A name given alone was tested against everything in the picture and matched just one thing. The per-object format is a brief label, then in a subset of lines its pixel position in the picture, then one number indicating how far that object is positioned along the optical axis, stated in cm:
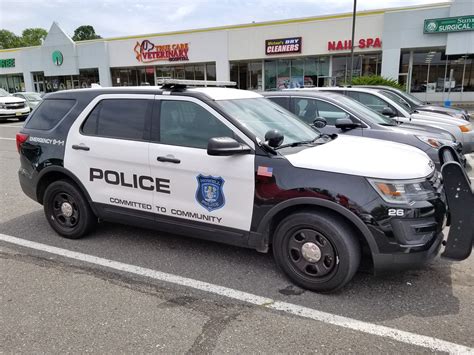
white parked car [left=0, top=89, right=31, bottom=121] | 2108
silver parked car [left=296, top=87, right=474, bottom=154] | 827
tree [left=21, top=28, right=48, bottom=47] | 9481
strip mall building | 2343
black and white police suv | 320
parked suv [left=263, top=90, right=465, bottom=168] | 638
